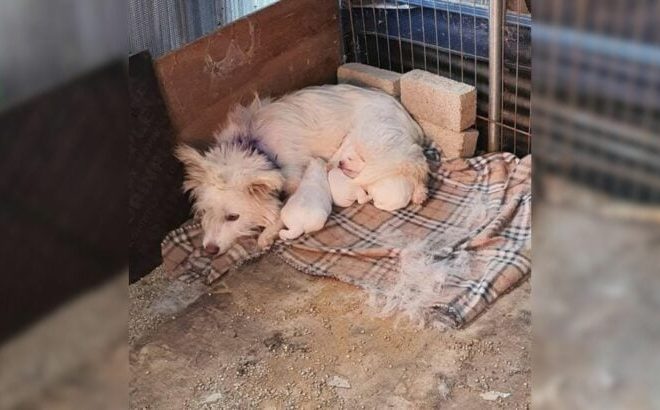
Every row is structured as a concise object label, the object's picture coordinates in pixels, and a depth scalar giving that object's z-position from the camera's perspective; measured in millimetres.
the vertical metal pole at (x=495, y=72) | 3311
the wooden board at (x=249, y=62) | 3238
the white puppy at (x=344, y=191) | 3332
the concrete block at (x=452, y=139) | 3521
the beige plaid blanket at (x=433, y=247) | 2816
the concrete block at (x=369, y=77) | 3695
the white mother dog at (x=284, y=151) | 3197
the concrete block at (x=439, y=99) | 3457
